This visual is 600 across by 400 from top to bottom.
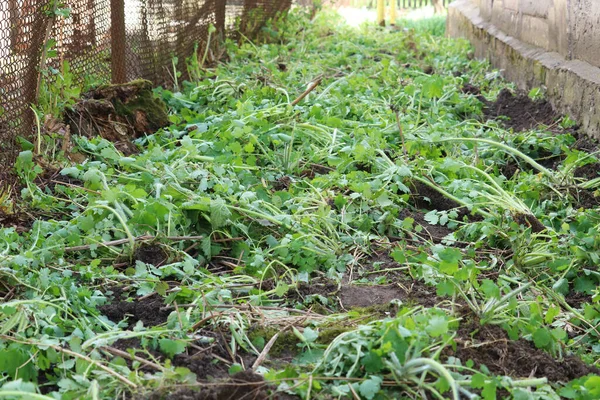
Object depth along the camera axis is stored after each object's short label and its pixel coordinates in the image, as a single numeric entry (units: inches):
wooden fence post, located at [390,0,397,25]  673.3
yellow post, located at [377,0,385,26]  623.6
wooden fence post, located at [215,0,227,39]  326.0
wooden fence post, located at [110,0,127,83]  210.8
